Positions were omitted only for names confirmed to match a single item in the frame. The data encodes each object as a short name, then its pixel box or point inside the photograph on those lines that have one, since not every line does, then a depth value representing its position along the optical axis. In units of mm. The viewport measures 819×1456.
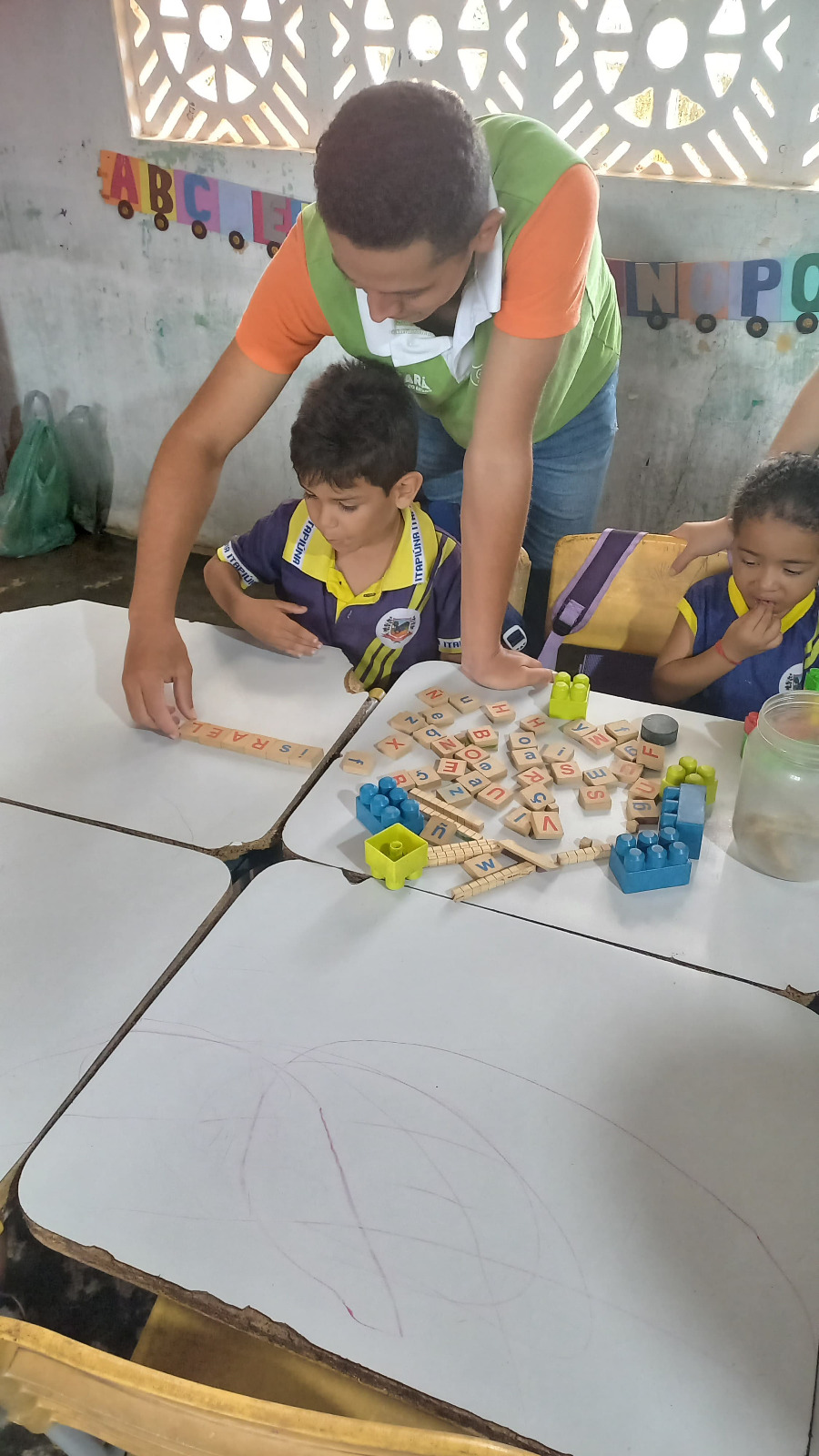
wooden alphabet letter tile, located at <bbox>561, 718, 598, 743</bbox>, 1338
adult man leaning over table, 1060
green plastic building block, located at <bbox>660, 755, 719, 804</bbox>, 1211
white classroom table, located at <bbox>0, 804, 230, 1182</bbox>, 891
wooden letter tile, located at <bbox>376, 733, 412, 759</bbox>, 1294
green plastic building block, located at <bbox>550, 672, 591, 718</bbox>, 1368
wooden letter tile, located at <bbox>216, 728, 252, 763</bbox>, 1314
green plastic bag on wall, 3367
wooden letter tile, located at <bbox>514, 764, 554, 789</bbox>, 1245
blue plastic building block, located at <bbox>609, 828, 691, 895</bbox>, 1078
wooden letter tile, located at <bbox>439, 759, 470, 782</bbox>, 1258
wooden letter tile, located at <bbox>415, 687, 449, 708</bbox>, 1411
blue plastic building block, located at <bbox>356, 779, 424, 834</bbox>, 1151
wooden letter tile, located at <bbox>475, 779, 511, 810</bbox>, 1218
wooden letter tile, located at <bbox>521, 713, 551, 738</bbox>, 1354
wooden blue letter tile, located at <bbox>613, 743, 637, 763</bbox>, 1296
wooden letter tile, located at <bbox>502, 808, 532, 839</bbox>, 1170
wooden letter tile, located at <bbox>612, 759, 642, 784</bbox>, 1256
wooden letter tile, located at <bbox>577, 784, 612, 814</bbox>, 1207
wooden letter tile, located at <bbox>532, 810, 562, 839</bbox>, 1156
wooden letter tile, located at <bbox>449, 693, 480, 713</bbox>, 1400
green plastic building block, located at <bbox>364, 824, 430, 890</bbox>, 1077
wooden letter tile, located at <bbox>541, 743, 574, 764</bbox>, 1287
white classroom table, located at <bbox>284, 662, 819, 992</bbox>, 1013
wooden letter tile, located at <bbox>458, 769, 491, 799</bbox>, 1237
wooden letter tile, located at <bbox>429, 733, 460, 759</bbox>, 1298
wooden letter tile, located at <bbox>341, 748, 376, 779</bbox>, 1268
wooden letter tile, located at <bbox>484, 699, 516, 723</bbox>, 1367
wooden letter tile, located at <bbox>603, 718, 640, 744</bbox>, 1334
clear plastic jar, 1082
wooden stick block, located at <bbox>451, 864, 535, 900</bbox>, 1077
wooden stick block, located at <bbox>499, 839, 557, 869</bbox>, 1117
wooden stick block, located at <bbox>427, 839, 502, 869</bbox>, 1122
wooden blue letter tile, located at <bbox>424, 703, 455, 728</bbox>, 1361
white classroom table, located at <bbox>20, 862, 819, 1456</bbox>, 692
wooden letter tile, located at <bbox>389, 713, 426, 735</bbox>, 1348
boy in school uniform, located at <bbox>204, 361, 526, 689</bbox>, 1608
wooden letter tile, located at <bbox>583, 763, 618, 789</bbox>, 1249
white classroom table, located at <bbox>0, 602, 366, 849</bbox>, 1217
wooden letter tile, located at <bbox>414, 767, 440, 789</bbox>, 1242
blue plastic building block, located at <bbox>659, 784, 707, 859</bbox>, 1126
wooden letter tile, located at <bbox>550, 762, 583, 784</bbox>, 1254
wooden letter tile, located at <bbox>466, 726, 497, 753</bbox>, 1321
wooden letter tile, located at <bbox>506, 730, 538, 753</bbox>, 1312
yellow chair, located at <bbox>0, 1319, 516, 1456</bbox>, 513
